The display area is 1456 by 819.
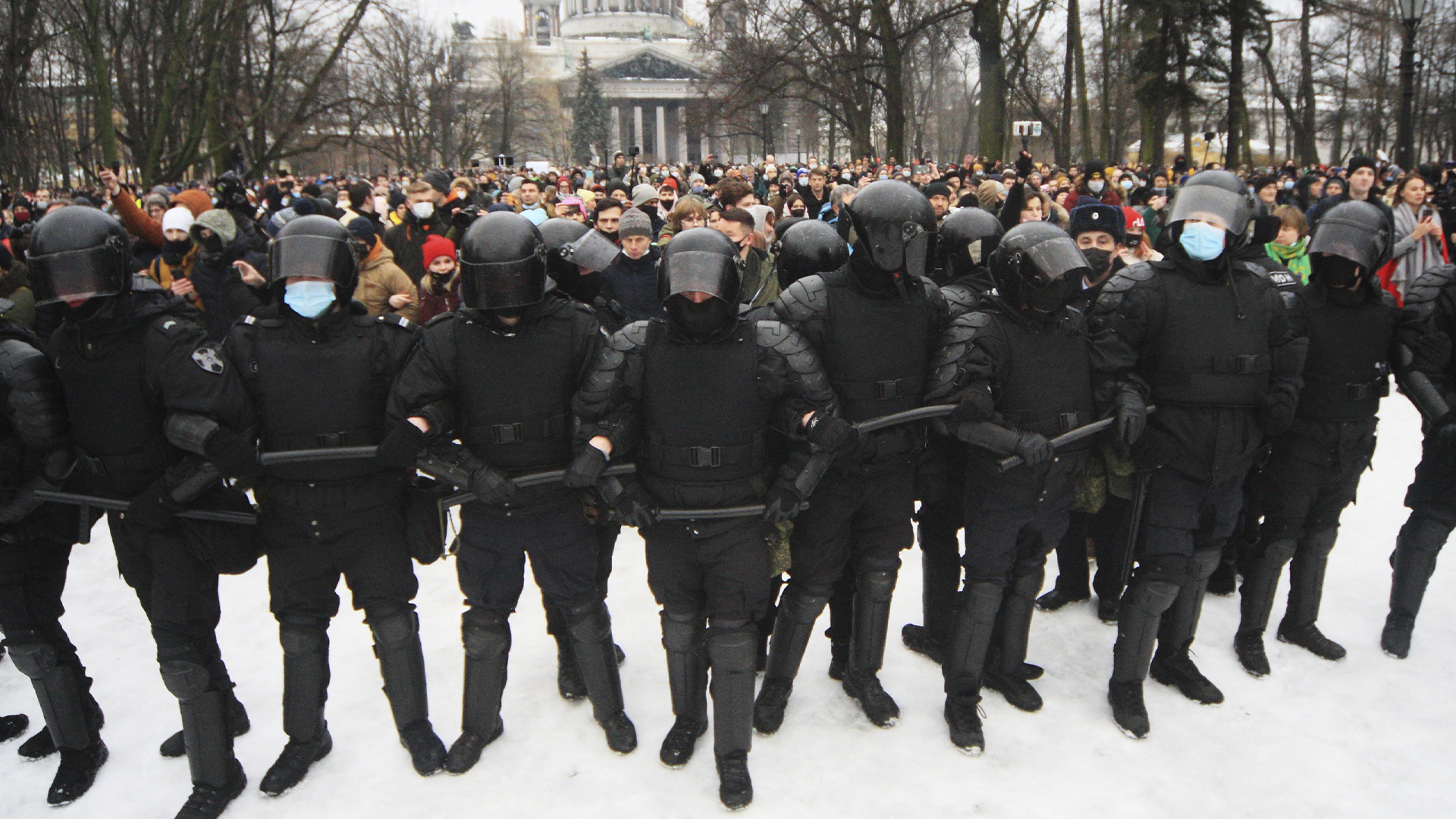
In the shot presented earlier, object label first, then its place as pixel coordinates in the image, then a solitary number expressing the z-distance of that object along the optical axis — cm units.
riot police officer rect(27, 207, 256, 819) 324
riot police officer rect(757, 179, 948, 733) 359
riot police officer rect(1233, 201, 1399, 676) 392
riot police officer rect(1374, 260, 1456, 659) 402
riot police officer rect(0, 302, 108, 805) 333
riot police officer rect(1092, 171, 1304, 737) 370
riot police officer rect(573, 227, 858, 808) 330
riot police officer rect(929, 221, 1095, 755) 354
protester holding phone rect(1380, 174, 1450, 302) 736
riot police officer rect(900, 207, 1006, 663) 398
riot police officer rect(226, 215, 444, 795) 336
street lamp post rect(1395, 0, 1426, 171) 1198
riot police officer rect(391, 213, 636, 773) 335
